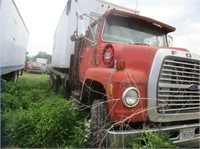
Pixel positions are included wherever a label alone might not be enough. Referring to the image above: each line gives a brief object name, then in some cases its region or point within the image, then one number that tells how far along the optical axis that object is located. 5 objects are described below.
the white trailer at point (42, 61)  19.51
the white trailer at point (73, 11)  4.16
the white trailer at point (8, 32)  4.07
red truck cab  1.96
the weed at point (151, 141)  1.85
